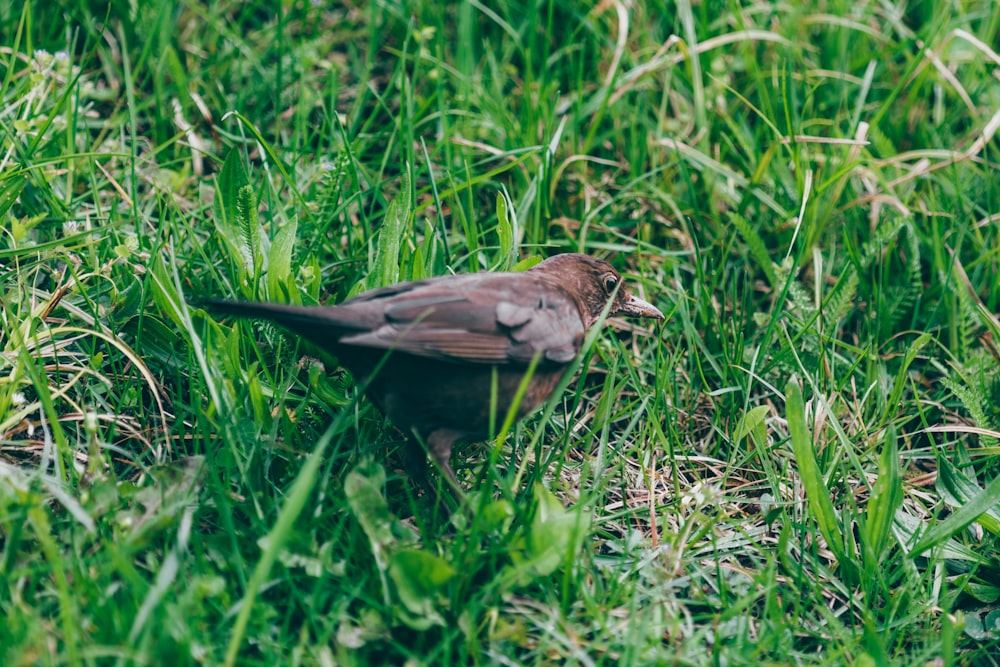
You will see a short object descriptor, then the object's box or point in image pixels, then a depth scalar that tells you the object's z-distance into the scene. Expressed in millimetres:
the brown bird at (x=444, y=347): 6090
